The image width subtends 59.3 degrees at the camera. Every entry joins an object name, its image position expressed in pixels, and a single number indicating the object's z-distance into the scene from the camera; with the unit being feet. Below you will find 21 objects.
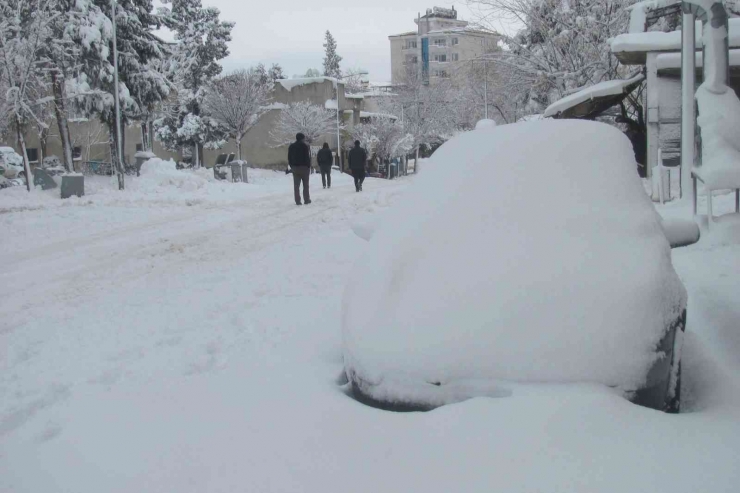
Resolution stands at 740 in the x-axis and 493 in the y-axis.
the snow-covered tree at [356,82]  247.29
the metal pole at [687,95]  32.19
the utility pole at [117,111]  73.00
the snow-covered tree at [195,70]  141.79
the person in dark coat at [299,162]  50.85
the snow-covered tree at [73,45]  79.71
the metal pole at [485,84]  83.35
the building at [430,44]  310.65
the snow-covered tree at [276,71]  266.36
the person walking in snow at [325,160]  75.97
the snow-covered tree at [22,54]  68.69
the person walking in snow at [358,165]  69.67
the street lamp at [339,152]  169.58
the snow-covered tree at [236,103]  146.51
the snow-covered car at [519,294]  9.23
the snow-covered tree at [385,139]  154.61
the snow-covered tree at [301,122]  167.84
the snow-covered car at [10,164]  95.76
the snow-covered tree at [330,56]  311.27
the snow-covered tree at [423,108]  182.36
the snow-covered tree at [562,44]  71.15
